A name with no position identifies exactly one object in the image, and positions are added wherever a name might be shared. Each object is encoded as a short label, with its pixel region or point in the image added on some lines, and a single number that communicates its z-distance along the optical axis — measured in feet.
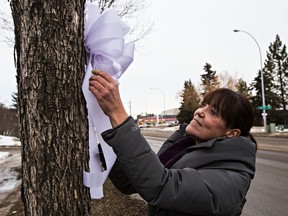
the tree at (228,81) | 134.10
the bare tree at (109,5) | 29.35
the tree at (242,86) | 136.72
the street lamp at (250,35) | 73.02
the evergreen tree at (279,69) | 129.18
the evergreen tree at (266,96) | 121.90
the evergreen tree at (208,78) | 140.08
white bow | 4.36
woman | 3.75
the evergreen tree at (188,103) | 140.26
